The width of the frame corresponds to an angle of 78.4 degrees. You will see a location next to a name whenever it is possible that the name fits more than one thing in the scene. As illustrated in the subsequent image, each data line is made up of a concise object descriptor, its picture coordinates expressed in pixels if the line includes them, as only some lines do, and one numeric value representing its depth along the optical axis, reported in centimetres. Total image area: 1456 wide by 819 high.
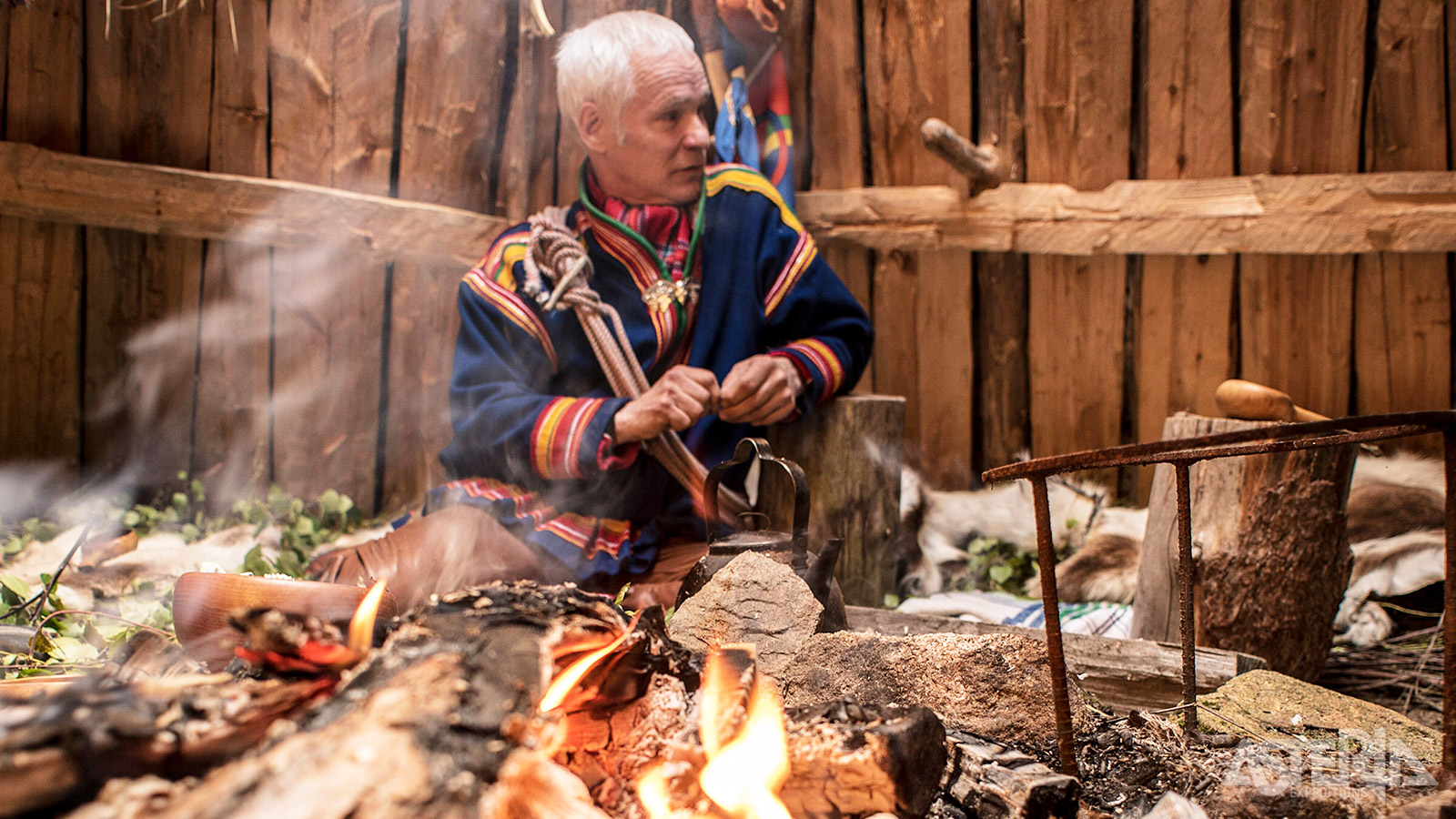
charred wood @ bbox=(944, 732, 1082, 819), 131
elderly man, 260
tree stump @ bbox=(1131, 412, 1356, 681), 243
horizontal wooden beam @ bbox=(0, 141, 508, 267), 287
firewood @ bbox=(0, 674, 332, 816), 90
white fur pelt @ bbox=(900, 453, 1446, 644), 281
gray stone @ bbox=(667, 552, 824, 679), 176
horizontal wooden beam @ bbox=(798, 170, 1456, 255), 293
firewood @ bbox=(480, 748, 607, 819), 98
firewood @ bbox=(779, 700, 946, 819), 129
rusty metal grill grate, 120
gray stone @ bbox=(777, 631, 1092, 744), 158
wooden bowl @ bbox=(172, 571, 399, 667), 167
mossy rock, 167
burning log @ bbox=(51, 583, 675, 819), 90
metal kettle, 193
